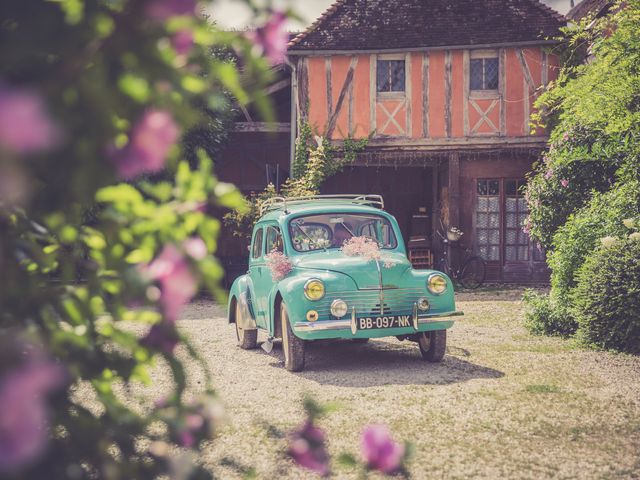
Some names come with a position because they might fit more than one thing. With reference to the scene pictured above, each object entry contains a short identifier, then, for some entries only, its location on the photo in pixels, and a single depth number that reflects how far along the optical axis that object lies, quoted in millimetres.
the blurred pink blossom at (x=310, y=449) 1542
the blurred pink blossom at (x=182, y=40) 1263
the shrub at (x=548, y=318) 8375
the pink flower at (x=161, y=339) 1431
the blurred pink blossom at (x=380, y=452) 1503
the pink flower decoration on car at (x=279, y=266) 7039
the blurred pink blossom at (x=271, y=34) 1350
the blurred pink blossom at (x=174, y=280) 1185
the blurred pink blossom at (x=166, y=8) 1058
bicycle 15734
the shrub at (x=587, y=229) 7906
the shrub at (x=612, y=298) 6801
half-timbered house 15891
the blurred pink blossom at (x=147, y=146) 1115
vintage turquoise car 6316
